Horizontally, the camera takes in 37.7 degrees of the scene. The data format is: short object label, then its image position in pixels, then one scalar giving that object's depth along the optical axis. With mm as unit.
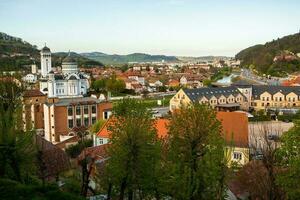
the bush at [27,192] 12102
